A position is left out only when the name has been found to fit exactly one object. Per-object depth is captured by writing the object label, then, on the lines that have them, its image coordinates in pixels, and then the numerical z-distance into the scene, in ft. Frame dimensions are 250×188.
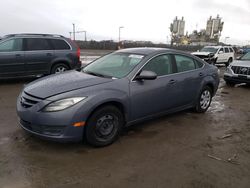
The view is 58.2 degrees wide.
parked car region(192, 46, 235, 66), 55.88
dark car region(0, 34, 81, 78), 24.72
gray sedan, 10.50
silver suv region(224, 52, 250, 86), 28.58
